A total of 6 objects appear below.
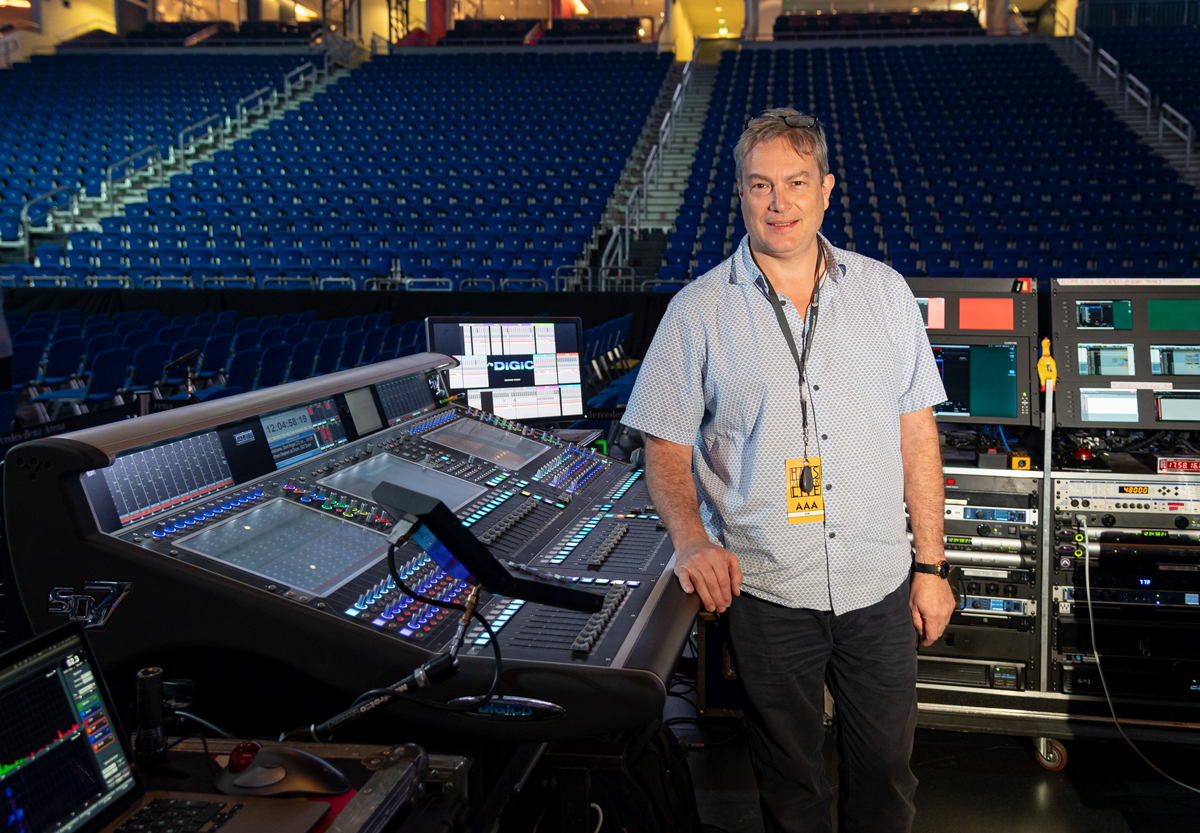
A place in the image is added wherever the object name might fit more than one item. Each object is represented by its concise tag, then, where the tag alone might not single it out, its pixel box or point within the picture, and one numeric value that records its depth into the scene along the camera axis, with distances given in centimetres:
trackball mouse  113
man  165
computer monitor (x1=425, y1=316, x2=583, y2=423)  306
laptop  101
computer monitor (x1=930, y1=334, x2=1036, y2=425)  269
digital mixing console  129
